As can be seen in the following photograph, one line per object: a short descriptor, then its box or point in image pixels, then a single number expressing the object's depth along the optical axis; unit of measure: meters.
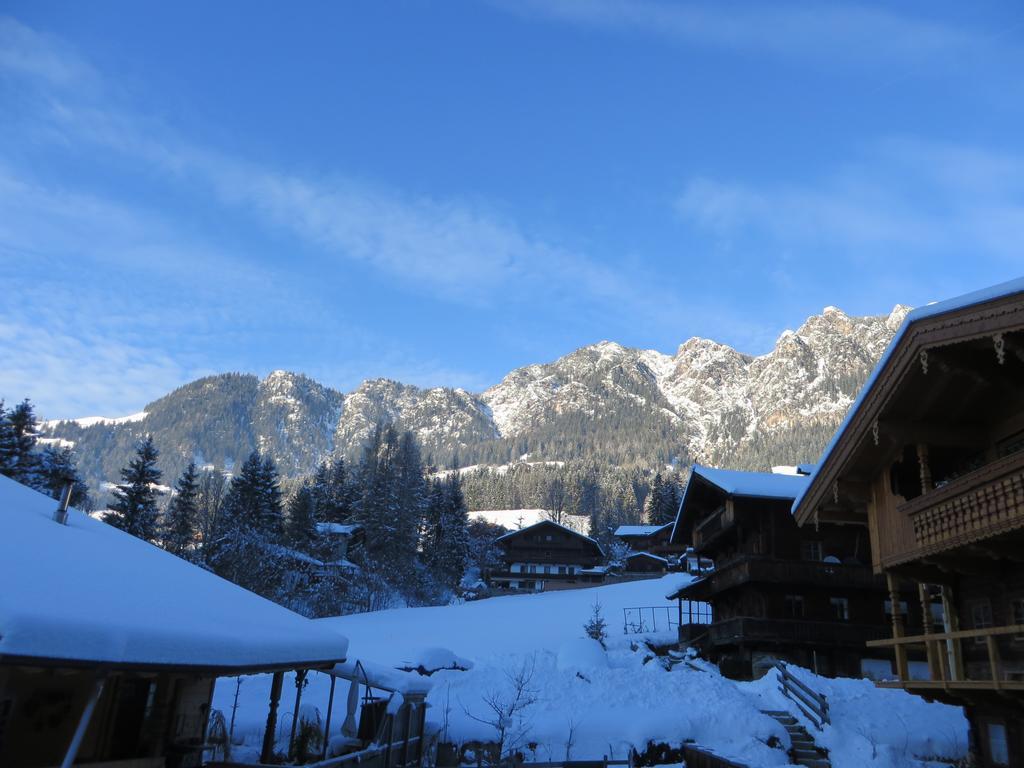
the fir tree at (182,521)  65.44
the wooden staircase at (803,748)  21.73
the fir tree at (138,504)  56.75
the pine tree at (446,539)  82.75
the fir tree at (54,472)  46.25
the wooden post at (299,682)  16.56
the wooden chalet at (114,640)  7.66
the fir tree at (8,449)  43.81
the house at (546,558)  89.69
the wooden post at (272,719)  14.77
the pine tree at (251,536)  59.06
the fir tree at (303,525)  72.75
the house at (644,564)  90.88
